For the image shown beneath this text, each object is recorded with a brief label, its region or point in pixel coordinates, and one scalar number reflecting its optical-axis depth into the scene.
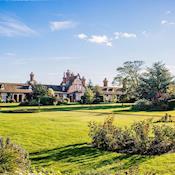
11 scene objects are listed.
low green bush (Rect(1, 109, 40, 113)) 29.69
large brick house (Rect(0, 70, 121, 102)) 61.53
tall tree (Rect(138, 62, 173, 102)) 46.93
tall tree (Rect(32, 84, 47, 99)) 49.67
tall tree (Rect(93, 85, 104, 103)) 58.58
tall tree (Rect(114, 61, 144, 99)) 57.47
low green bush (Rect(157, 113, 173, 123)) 19.51
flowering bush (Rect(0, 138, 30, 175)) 6.32
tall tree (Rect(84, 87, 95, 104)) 52.64
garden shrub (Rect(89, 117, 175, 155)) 10.58
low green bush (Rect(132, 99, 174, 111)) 34.80
